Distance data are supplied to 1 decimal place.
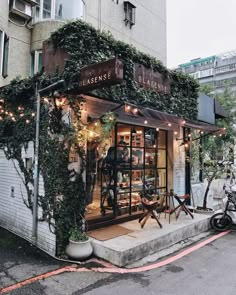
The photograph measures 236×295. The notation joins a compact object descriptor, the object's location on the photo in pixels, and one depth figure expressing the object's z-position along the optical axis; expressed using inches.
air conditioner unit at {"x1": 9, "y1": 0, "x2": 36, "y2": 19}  412.5
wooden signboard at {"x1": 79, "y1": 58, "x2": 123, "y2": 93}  169.0
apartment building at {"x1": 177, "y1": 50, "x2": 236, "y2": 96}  2041.1
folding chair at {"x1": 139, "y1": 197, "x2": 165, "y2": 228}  259.4
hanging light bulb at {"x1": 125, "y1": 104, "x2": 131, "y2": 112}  209.3
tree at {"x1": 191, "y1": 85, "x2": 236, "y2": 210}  360.8
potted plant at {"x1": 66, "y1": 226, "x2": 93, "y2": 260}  207.5
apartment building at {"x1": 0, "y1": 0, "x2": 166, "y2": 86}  413.1
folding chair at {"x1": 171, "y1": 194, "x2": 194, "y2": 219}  298.8
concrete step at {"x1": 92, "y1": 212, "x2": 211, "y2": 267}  203.3
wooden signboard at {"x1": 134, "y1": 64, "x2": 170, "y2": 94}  277.3
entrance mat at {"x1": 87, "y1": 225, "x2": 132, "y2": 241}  234.1
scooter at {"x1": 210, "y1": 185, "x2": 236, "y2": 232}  303.9
